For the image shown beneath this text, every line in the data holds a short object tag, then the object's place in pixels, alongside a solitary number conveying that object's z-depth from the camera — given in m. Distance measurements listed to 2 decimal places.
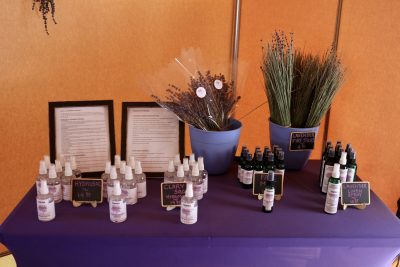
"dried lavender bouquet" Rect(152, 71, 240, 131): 1.40
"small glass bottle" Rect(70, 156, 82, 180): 1.36
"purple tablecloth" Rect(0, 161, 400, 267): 1.11
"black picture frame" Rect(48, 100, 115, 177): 1.42
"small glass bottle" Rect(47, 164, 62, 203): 1.27
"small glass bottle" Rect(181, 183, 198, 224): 1.16
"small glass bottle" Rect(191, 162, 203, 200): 1.30
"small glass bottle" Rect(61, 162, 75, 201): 1.29
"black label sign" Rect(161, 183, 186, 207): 1.24
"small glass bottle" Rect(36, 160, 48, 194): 1.29
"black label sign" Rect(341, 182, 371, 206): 1.27
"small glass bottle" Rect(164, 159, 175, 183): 1.35
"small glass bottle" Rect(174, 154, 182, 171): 1.38
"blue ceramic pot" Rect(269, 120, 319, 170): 1.50
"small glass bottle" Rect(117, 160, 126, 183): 1.30
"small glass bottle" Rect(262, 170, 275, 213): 1.23
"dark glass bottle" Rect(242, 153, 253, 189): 1.39
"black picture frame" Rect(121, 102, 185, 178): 1.46
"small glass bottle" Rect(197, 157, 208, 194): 1.35
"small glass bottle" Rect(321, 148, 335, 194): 1.36
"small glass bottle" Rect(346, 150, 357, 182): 1.33
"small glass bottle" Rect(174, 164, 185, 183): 1.29
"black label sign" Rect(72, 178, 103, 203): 1.26
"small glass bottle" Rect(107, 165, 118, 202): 1.23
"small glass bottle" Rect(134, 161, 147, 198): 1.31
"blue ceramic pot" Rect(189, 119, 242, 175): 1.43
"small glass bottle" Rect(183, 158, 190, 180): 1.34
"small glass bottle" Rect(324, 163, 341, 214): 1.23
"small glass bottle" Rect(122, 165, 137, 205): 1.25
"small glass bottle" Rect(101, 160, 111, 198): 1.30
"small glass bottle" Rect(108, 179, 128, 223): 1.16
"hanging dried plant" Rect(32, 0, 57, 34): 2.06
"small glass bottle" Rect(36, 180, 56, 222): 1.15
